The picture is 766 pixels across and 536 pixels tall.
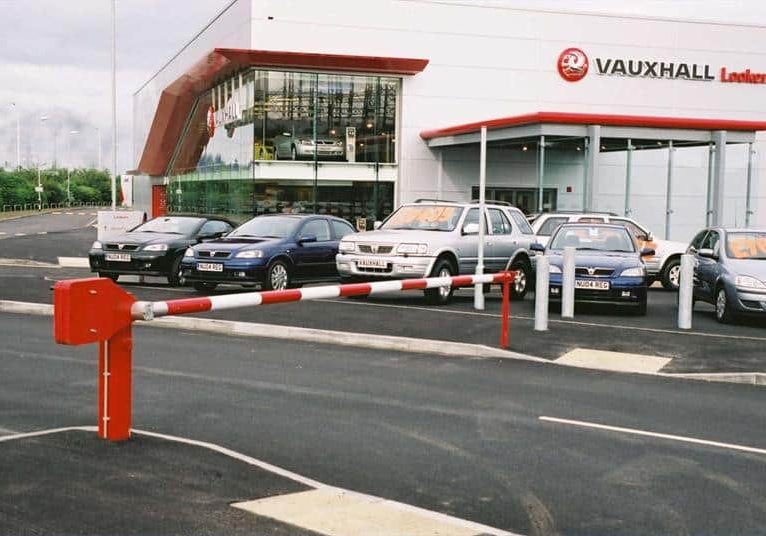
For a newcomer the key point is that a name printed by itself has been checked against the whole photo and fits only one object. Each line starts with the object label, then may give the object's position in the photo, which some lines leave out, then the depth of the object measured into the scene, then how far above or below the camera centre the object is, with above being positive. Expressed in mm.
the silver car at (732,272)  14828 -1027
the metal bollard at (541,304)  13445 -1379
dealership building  35656 +3954
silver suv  16953 -793
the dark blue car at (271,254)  17781 -1036
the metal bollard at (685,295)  14258 -1303
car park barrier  6316 -834
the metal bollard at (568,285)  15141 -1266
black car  19719 -1124
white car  21953 -891
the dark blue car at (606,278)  15922 -1189
